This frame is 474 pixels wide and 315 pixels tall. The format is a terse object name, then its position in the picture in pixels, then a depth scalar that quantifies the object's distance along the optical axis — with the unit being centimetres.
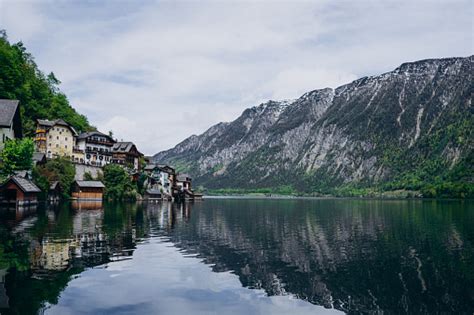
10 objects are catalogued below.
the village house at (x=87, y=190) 11350
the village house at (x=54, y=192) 10269
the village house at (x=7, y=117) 8119
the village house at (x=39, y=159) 10245
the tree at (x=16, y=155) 7794
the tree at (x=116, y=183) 12488
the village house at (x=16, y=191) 7938
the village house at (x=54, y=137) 12762
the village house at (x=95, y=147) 13912
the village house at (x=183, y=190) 17106
